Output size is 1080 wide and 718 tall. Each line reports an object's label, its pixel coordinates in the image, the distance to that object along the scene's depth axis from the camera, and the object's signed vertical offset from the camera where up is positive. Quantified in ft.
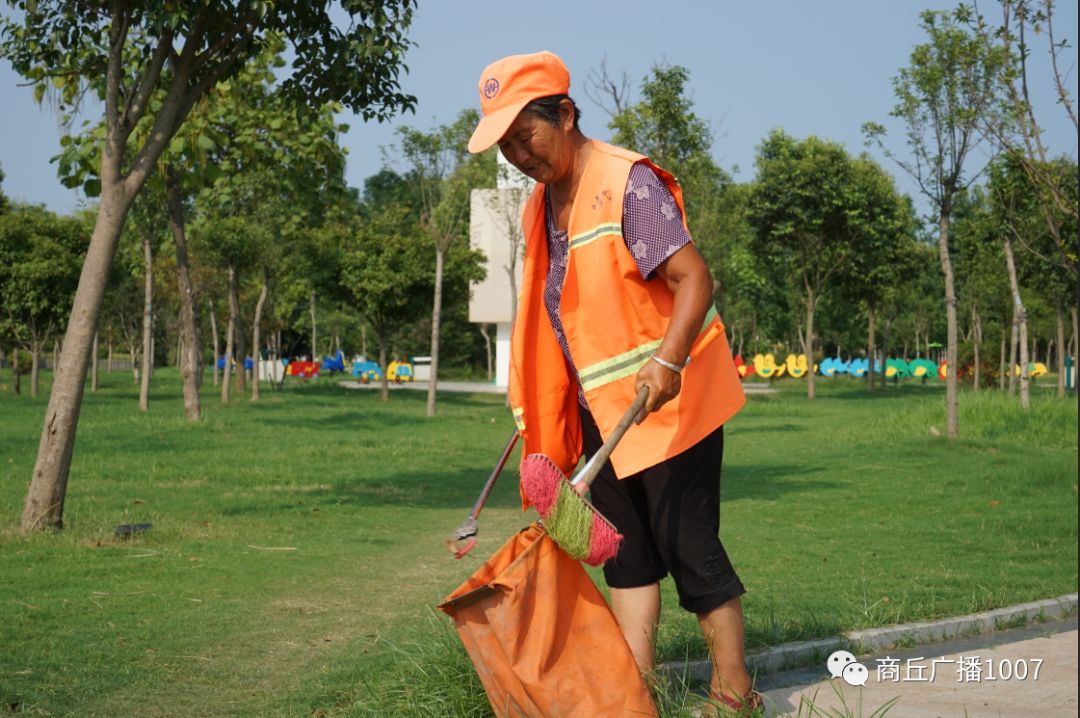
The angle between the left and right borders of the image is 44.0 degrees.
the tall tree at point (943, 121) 58.08 +11.04
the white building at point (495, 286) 163.63 +10.48
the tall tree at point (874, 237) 132.67 +13.54
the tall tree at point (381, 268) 119.55 +8.76
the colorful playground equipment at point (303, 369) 177.48 -0.59
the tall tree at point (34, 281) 102.17 +6.28
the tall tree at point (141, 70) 29.25 +7.14
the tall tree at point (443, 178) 96.94 +14.11
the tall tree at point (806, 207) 129.49 +15.91
